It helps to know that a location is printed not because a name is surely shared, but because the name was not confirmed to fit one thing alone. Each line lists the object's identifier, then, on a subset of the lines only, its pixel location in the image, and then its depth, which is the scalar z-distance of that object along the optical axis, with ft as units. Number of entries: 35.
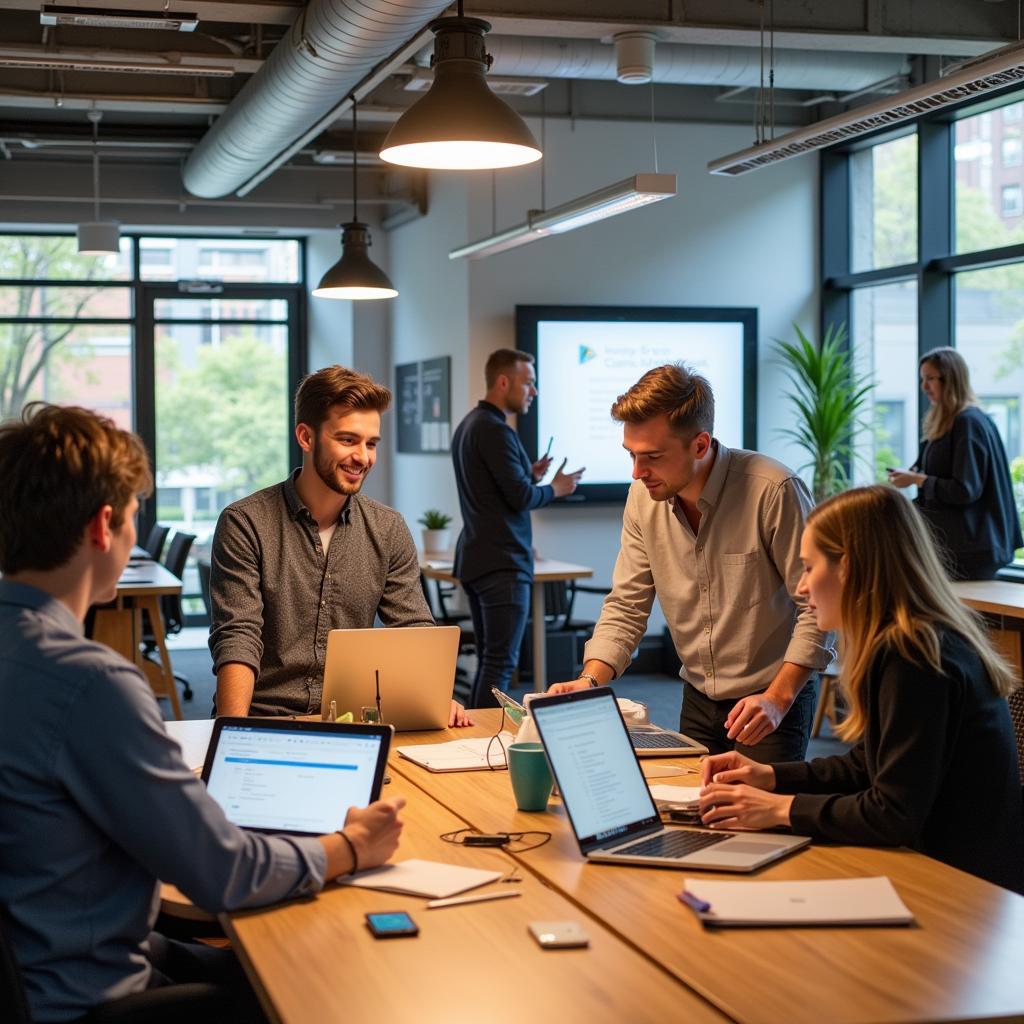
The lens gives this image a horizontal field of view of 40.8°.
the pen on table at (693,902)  6.53
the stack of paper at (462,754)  9.63
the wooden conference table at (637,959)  5.55
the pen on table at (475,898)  6.80
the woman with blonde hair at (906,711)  7.50
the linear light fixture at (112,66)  20.61
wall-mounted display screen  27.20
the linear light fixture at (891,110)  14.93
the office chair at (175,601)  26.43
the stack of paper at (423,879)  6.97
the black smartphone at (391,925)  6.38
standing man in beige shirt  10.49
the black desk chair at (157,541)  29.27
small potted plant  25.99
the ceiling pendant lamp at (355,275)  22.04
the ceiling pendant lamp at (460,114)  9.65
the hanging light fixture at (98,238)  28.30
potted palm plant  26.45
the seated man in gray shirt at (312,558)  10.78
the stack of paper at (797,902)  6.44
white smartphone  6.23
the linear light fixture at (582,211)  18.81
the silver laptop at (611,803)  7.45
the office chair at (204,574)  22.17
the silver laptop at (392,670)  10.02
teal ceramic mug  8.42
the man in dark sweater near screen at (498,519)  20.88
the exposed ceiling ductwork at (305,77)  16.58
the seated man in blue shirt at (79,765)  5.97
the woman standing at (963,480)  20.56
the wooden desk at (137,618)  22.40
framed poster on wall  28.91
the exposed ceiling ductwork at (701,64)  22.13
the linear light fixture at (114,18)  18.17
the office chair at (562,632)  24.85
